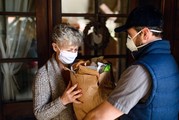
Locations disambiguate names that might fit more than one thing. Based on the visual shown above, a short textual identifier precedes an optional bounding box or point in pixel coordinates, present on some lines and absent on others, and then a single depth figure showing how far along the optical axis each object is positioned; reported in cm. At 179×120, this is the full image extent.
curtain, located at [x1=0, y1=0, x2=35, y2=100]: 180
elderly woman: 127
